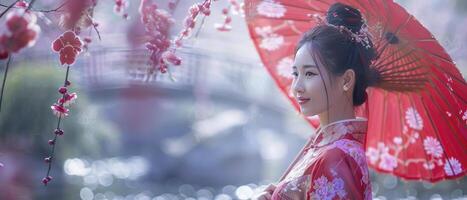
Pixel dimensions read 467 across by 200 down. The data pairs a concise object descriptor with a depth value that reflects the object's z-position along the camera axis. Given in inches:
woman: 88.6
